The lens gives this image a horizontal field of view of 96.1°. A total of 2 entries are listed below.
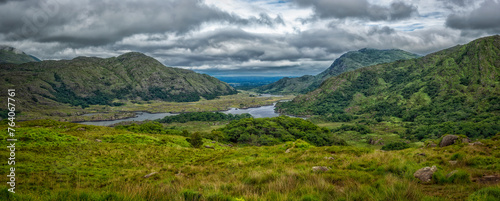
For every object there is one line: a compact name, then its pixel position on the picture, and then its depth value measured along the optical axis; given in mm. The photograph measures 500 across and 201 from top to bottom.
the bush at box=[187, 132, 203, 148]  40200
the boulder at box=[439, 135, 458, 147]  24286
